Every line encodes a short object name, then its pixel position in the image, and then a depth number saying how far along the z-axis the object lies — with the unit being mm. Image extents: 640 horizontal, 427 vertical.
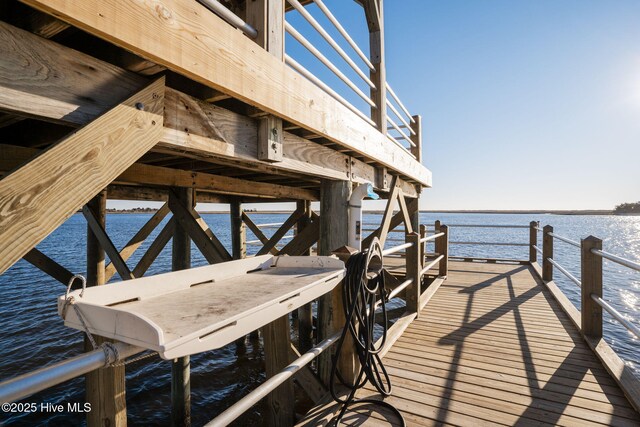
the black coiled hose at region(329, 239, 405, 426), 2414
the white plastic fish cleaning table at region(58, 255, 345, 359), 1019
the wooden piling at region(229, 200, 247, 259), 7828
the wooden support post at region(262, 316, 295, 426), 2584
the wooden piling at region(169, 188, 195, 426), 4730
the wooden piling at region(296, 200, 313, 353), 7367
